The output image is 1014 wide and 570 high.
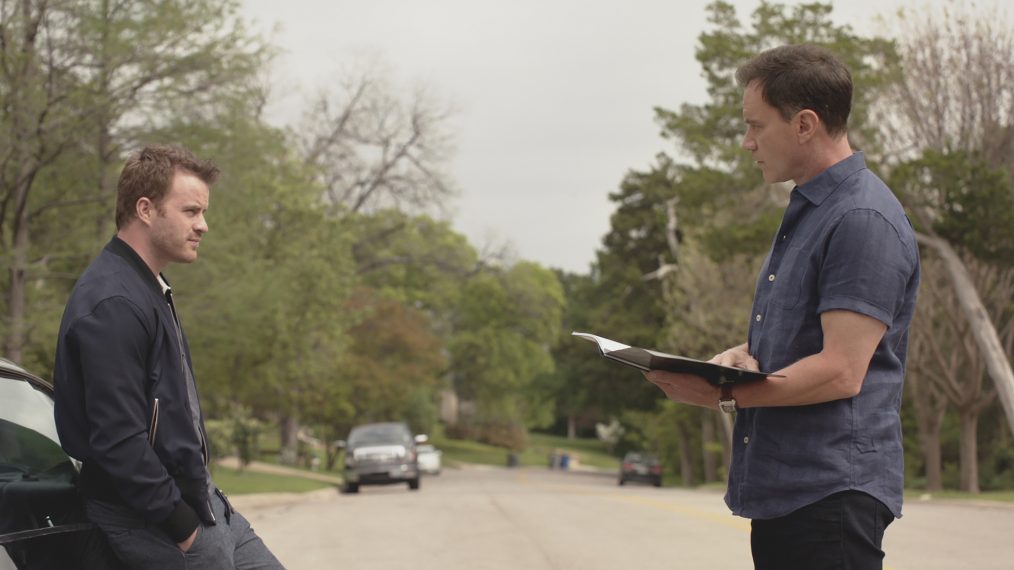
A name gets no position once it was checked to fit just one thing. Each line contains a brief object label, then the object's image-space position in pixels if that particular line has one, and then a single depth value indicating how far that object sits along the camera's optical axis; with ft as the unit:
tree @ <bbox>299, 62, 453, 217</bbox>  167.73
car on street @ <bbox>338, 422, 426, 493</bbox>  101.35
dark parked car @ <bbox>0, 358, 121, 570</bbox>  12.69
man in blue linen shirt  10.53
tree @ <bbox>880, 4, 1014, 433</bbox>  81.71
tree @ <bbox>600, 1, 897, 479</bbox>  95.45
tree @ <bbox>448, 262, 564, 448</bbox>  259.60
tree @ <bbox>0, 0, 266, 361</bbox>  66.28
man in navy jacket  12.34
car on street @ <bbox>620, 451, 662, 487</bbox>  168.45
